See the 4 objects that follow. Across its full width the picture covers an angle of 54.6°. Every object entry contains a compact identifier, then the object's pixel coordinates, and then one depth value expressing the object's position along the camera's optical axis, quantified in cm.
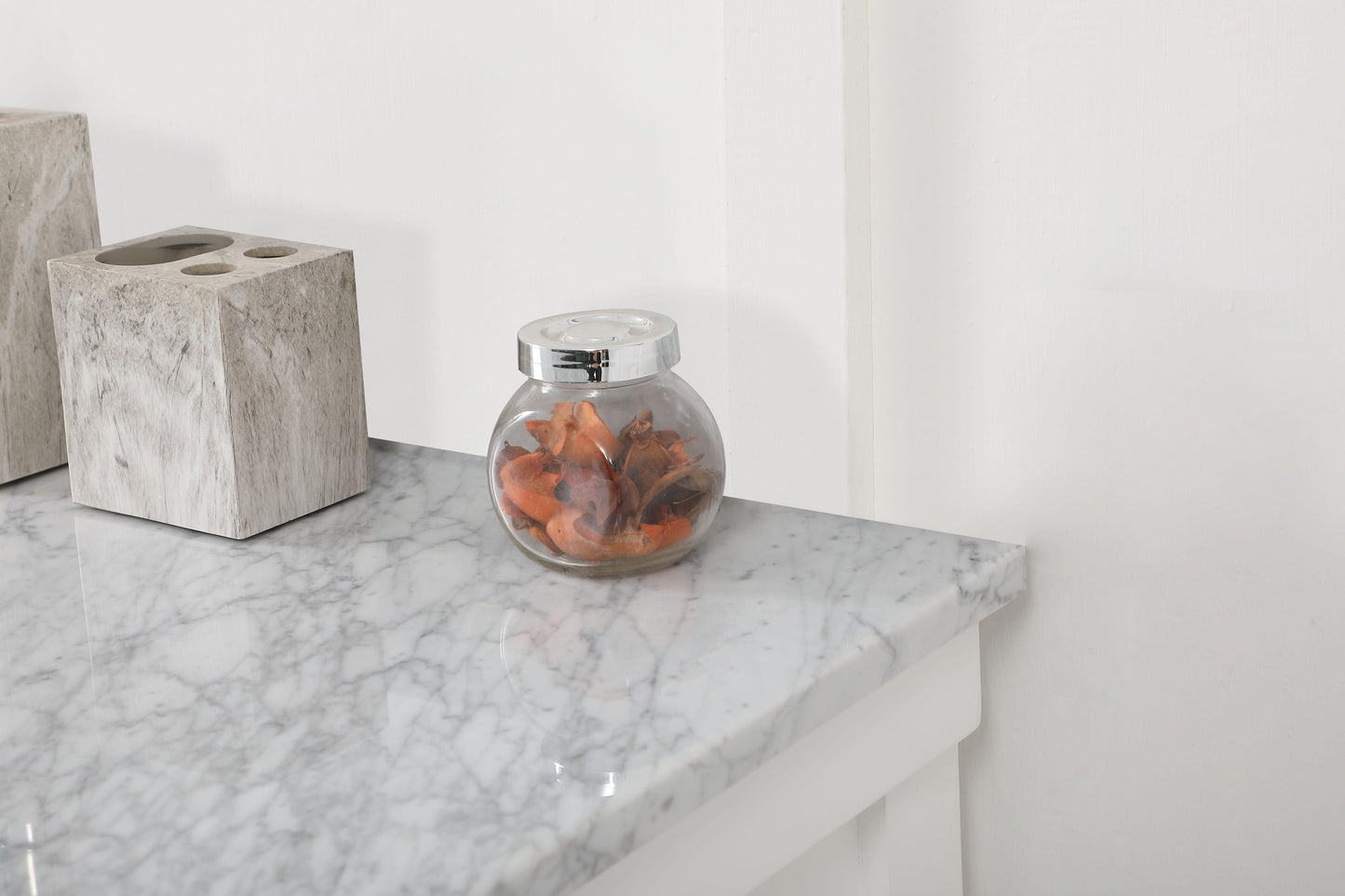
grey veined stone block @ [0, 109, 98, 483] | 97
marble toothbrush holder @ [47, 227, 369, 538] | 83
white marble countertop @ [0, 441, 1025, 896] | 56
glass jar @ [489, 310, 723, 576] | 75
